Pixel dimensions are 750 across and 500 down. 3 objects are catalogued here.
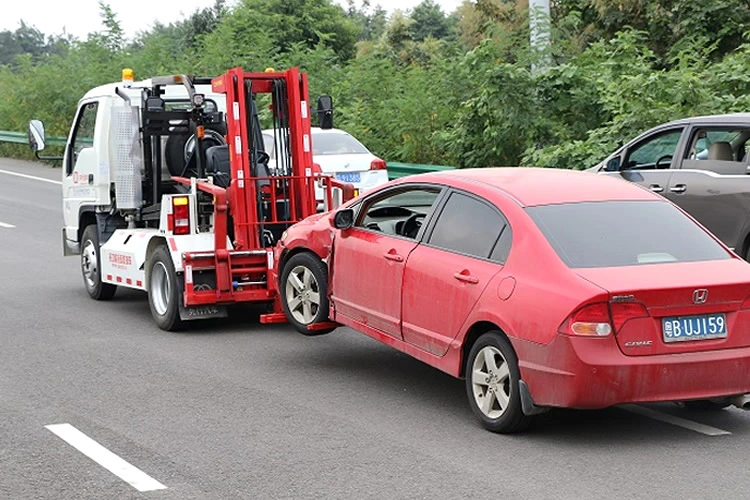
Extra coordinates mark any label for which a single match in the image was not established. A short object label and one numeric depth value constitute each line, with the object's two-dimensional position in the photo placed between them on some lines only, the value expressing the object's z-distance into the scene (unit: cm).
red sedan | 734
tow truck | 1156
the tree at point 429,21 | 7838
